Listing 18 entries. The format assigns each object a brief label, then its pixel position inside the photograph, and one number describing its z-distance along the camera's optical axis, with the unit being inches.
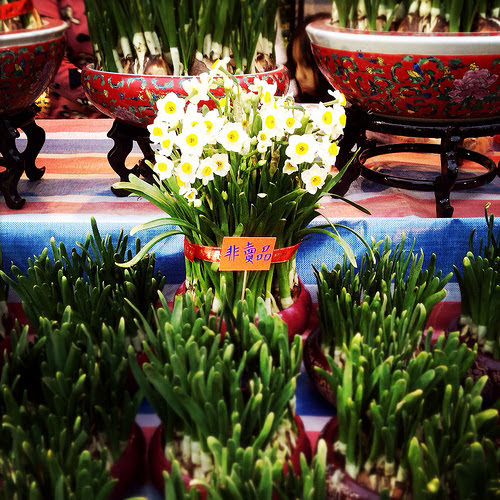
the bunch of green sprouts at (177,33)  42.6
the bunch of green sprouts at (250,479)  21.5
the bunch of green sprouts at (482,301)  32.5
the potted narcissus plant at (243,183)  30.3
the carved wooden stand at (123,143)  46.9
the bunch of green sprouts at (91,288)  32.1
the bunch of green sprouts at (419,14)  39.5
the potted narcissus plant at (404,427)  23.4
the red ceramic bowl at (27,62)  41.4
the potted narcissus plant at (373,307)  29.2
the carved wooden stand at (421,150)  41.6
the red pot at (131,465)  25.9
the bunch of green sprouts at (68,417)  22.3
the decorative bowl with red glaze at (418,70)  37.3
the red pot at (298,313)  35.4
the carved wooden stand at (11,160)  45.4
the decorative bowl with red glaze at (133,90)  42.2
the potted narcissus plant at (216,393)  24.2
